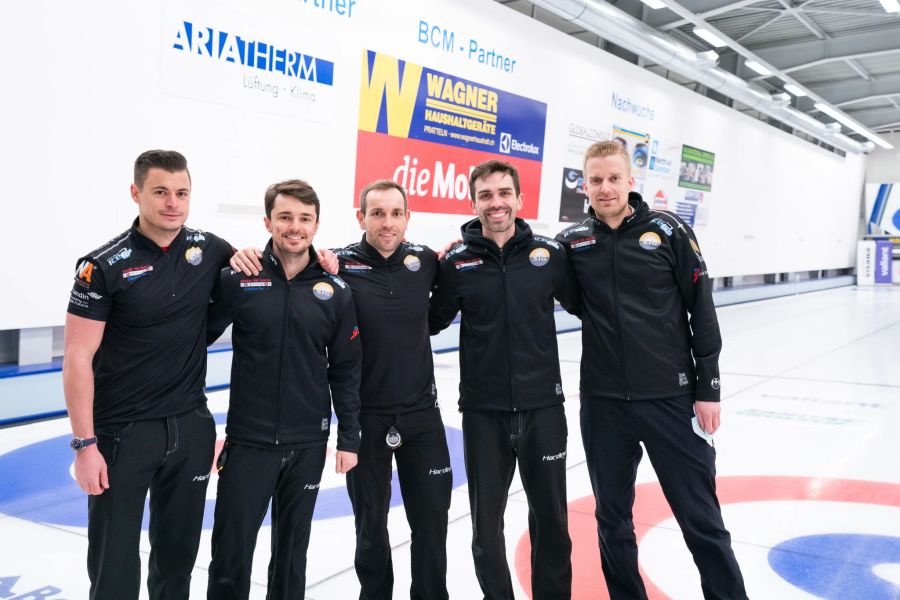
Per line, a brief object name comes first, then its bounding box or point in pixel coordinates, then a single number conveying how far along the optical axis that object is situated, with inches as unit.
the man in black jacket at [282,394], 88.4
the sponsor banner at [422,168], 310.8
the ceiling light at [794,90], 662.7
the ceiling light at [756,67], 574.6
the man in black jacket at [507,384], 99.8
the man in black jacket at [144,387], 82.8
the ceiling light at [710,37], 494.9
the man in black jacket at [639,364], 101.4
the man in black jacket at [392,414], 98.2
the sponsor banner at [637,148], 492.1
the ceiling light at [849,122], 734.5
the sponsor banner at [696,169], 564.4
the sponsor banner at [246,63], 238.1
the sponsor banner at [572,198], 433.3
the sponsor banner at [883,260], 985.5
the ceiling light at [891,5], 441.4
